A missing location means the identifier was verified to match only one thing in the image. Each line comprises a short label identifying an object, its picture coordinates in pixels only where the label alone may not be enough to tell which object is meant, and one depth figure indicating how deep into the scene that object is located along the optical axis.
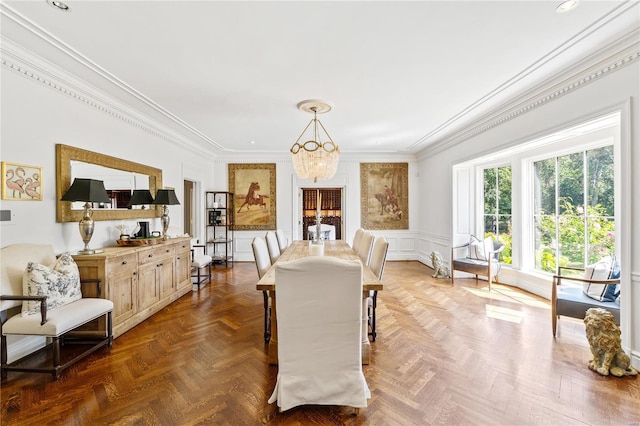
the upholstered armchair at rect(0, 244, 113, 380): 2.20
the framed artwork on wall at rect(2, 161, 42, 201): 2.38
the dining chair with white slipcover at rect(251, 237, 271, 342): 2.83
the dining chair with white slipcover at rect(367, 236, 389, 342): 2.74
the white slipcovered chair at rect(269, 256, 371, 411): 1.74
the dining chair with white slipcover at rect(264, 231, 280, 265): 3.57
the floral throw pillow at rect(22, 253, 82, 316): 2.29
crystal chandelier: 3.59
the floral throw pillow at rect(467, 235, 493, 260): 4.89
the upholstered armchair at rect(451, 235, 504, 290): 4.63
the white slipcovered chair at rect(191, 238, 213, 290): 4.73
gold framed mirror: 2.85
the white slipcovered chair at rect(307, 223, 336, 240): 9.06
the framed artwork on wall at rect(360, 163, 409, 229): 7.09
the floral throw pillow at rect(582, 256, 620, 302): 2.73
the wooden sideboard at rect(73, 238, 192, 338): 2.80
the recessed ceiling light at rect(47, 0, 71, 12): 1.89
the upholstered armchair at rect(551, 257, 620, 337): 2.67
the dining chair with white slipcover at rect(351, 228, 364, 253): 4.15
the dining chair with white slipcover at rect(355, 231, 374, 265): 3.37
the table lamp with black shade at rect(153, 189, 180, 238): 4.10
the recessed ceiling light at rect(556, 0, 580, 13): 1.89
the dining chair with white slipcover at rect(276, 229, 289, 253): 4.41
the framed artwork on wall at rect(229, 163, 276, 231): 6.92
